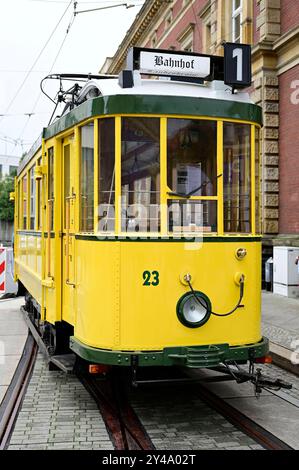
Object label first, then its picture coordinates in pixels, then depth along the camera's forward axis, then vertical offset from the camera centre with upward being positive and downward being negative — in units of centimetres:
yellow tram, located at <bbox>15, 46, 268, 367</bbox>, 510 +6
